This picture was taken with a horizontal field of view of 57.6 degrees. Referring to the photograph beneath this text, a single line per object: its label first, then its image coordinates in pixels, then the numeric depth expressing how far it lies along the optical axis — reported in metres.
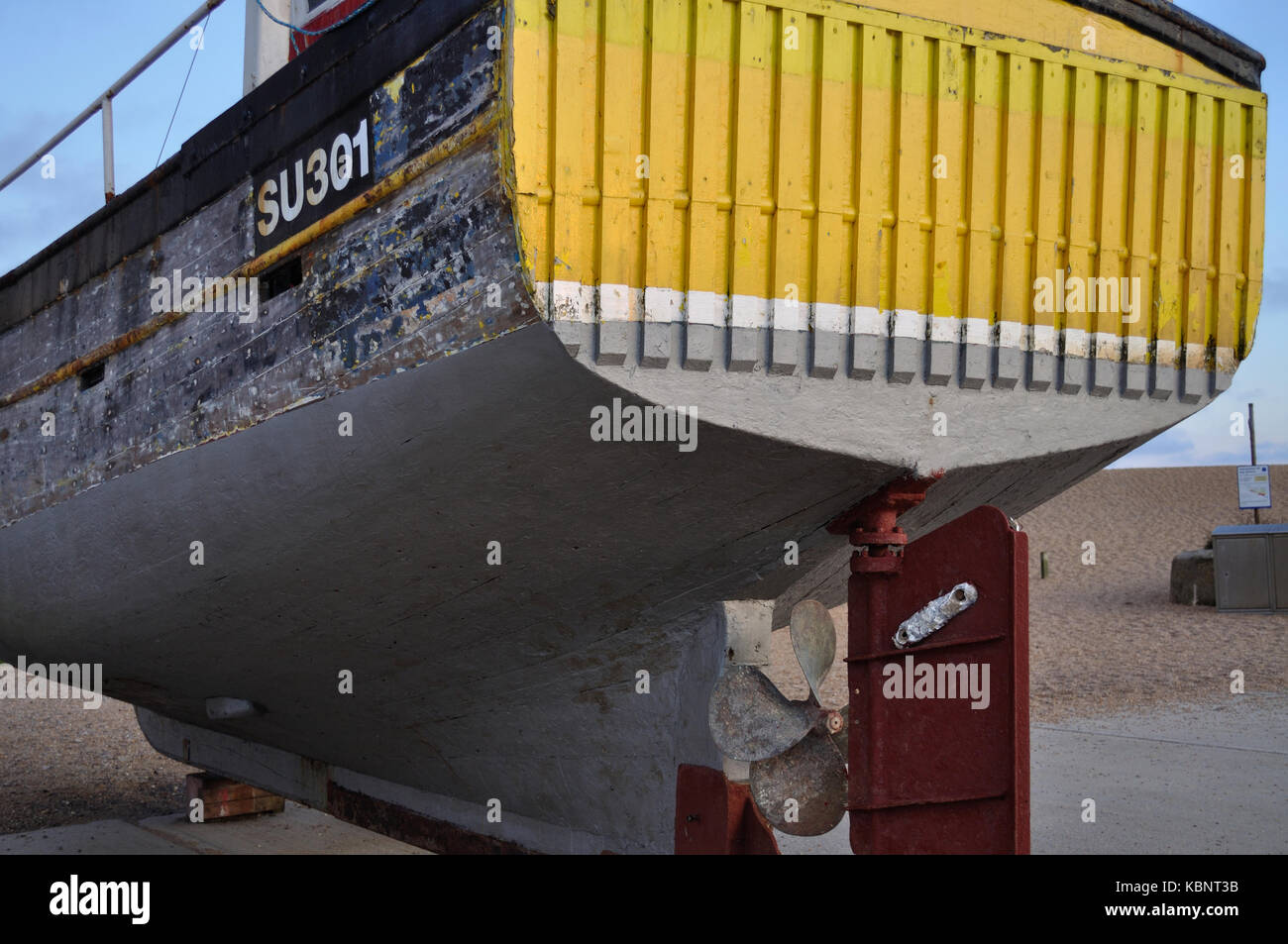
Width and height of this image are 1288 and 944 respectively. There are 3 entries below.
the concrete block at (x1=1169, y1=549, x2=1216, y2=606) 17.30
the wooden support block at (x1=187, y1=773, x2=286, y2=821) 6.36
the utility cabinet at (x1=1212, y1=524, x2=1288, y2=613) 16.02
